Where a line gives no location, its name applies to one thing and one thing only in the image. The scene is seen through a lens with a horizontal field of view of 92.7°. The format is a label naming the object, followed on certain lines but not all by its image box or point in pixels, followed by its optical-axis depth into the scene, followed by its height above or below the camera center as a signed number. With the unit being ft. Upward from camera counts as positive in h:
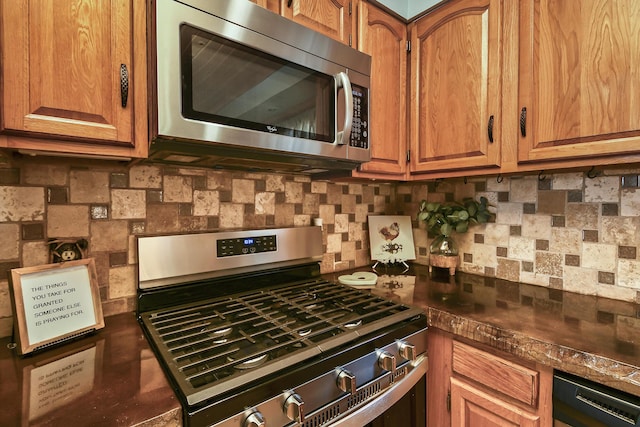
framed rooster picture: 5.76 -0.59
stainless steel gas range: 2.16 -1.16
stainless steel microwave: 2.53 +1.16
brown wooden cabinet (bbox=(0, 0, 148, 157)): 2.16 +1.02
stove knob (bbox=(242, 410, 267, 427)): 2.04 -1.43
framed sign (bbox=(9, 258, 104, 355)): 2.49 -0.83
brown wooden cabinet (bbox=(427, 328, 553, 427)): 2.80 -1.82
